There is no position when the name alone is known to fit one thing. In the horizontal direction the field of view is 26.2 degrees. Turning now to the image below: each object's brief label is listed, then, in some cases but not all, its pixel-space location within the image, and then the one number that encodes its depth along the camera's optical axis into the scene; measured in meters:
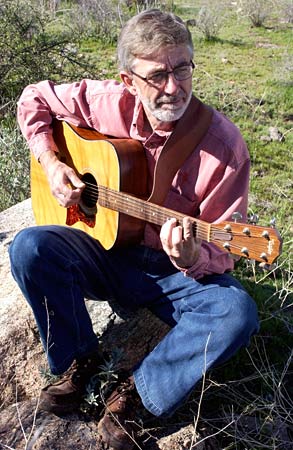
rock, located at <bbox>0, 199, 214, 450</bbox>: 2.58
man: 2.46
